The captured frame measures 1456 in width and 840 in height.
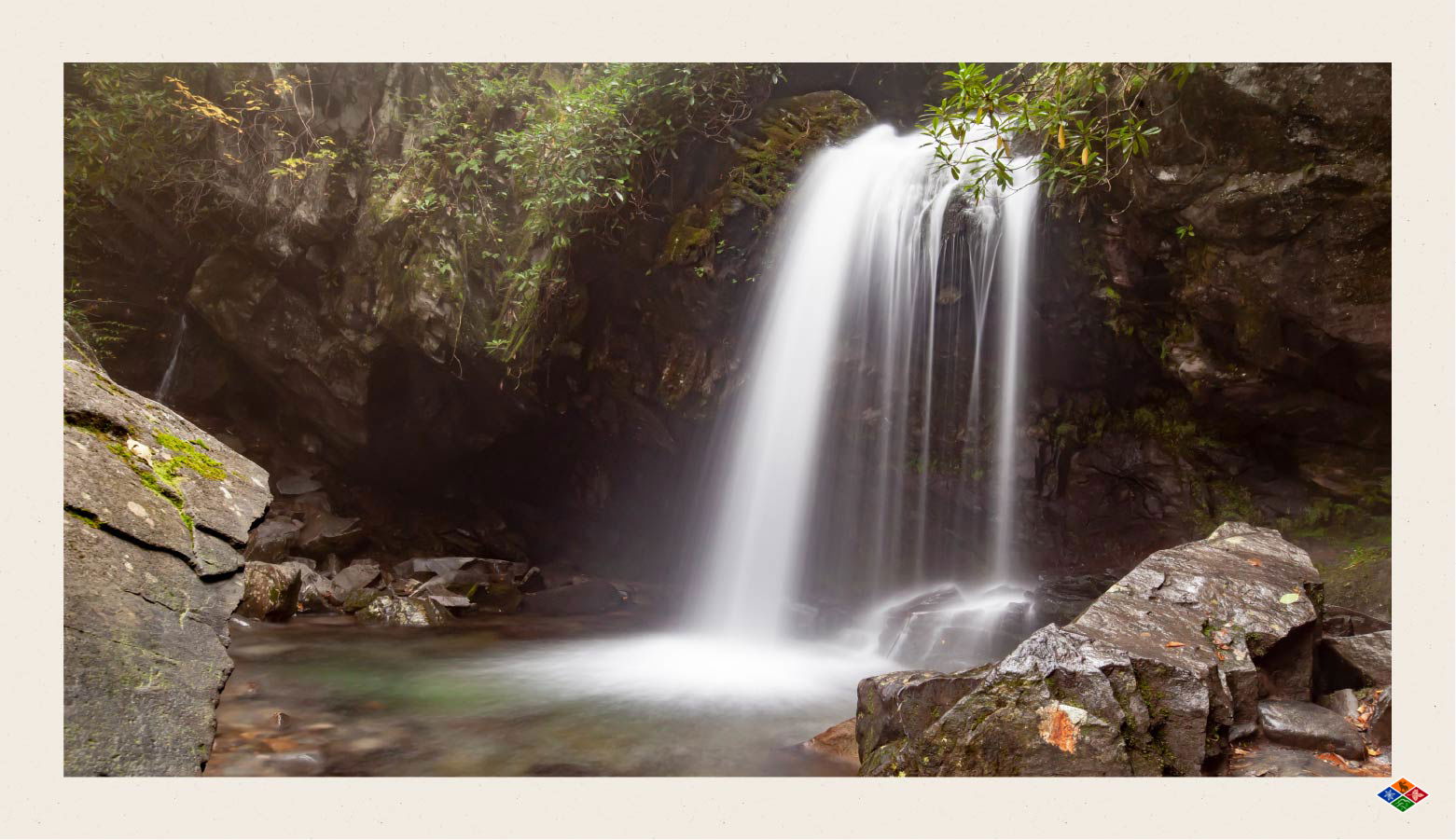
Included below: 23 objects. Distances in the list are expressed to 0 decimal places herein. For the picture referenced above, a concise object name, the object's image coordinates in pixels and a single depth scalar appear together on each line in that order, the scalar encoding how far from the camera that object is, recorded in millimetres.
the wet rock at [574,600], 9688
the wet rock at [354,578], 9047
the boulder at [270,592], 7773
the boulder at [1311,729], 3137
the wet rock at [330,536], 10266
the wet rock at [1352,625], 4504
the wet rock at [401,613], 8266
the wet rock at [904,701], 3403
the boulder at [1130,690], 2967
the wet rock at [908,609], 7406
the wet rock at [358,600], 8602
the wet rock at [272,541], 9758
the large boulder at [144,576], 1947
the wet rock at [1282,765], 2984
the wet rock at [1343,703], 3493
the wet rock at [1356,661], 3783
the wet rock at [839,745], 4352
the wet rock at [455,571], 9961
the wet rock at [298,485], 10891
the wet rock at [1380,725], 3238
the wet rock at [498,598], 9586
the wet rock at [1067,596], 6383
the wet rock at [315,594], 8594
